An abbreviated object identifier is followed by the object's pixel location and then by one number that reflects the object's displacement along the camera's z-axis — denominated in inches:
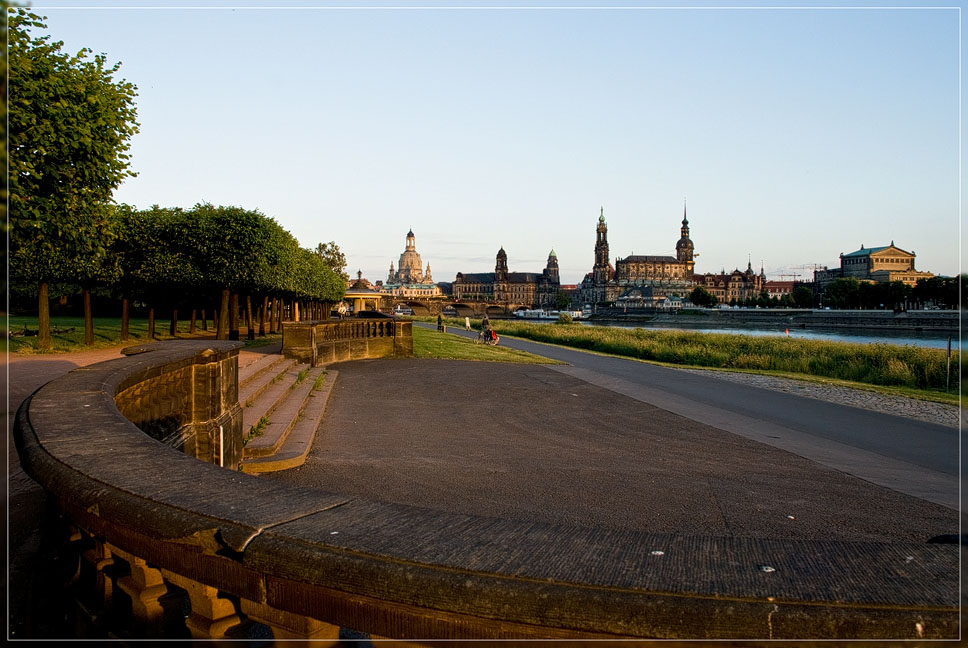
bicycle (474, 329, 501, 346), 1384.1
